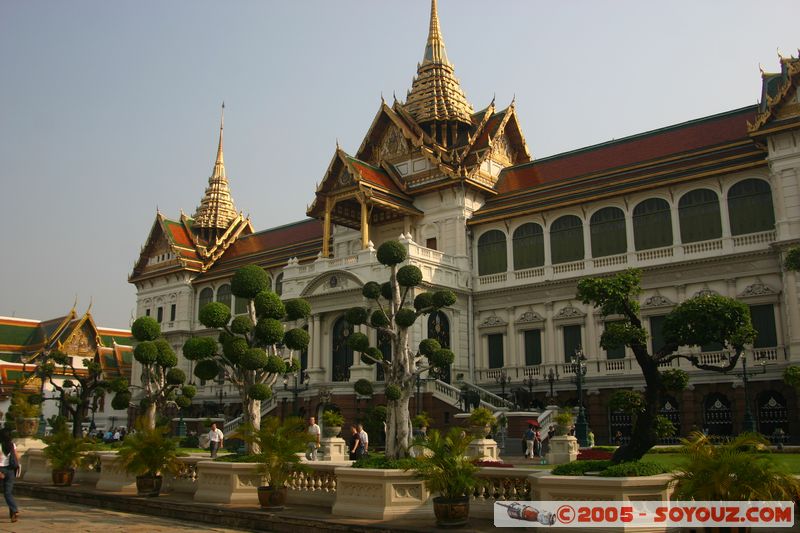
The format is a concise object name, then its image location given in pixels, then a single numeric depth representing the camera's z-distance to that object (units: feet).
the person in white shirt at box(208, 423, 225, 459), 71.97
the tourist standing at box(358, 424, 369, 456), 67.05
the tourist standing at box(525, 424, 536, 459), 79.05
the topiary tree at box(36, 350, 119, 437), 100.37
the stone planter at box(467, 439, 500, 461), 71.61
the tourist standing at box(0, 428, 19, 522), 43.86
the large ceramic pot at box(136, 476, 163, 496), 53.06
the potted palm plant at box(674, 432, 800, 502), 30.25
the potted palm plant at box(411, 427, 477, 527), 38.06
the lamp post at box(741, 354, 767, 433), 82.69
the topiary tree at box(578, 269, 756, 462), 41.02
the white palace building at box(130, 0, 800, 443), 95.91
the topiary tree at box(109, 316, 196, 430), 77.19
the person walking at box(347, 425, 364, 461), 67.15
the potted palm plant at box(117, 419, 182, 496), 52.65
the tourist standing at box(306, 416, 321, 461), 74.05
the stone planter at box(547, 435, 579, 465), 69.70
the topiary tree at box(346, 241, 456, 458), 56.39
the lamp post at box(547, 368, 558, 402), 98.34
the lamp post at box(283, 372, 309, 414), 113.80
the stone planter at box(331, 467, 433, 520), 41.09
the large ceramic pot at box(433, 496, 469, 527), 38.01
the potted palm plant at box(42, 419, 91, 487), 61.31
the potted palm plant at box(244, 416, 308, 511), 45.85
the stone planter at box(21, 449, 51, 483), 66.44
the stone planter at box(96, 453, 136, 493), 57.36
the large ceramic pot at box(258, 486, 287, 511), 45.83
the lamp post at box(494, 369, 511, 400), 107.14
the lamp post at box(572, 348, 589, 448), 80.74
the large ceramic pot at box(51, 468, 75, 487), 61.52
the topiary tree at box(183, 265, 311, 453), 59.88
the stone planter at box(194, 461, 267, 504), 48.96
